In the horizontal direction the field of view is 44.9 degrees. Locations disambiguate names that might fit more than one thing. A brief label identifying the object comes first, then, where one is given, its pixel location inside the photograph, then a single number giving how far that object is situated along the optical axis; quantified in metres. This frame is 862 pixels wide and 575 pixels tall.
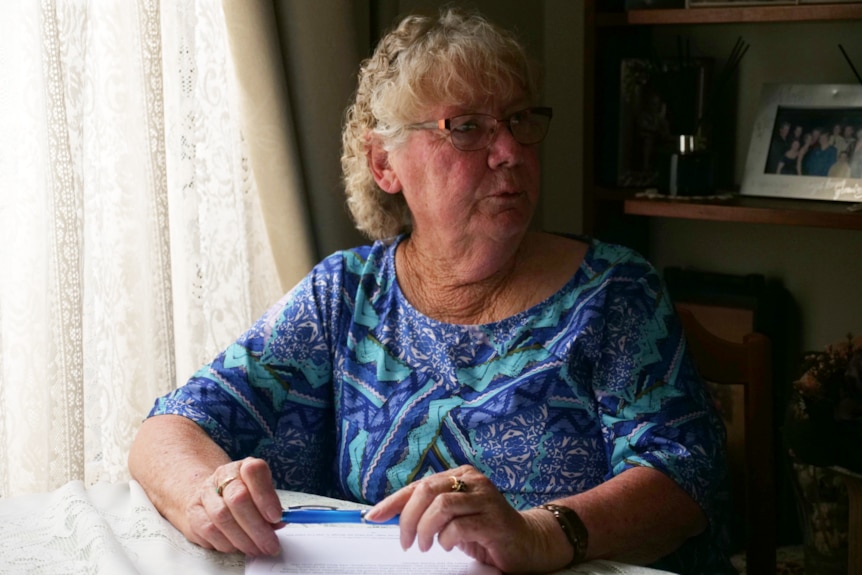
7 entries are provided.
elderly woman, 1.47
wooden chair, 1.63
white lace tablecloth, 1.14
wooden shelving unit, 2.13
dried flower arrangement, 1.69
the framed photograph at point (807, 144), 2.26
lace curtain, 1.71
